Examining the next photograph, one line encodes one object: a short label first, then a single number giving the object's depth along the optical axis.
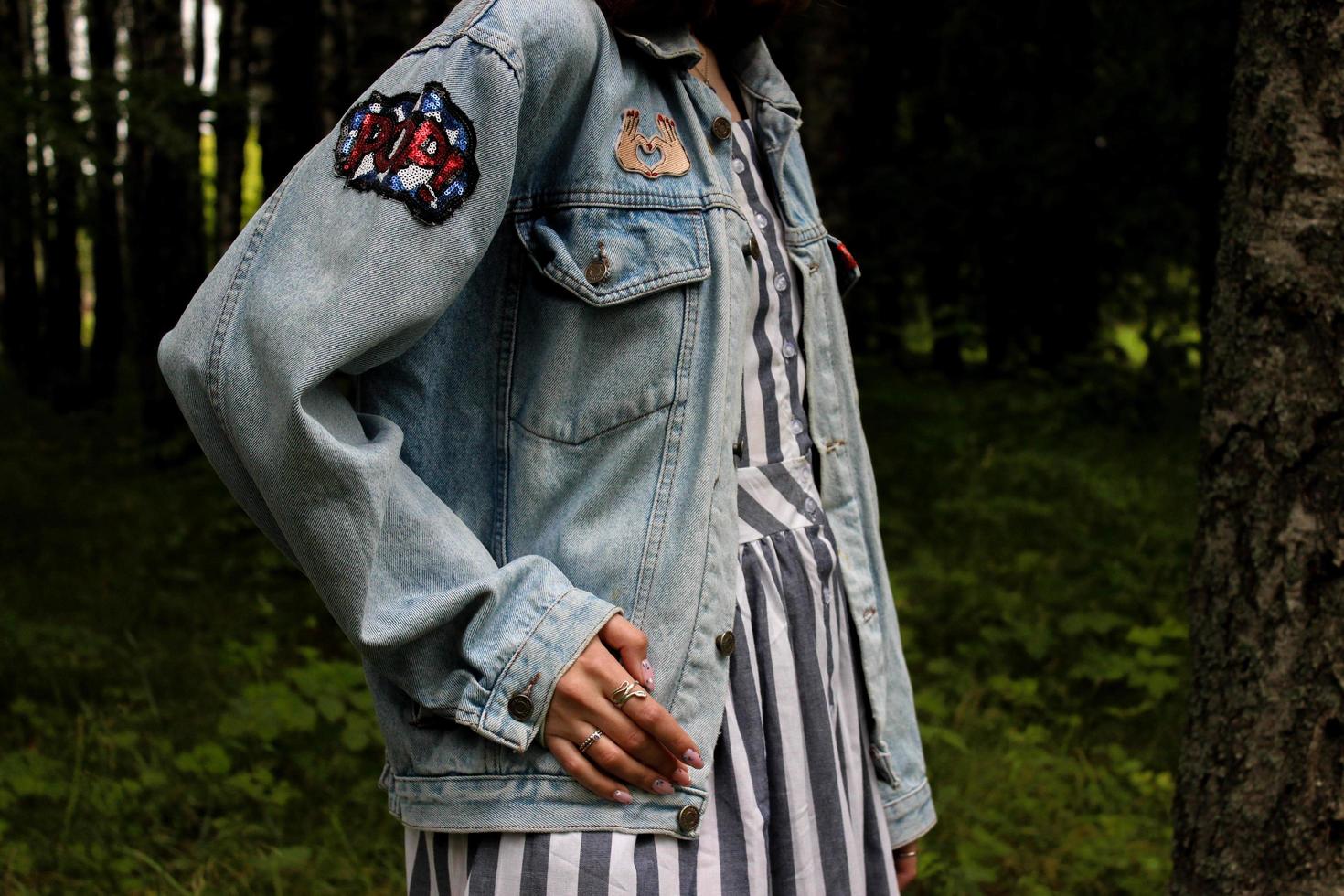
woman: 1.32
